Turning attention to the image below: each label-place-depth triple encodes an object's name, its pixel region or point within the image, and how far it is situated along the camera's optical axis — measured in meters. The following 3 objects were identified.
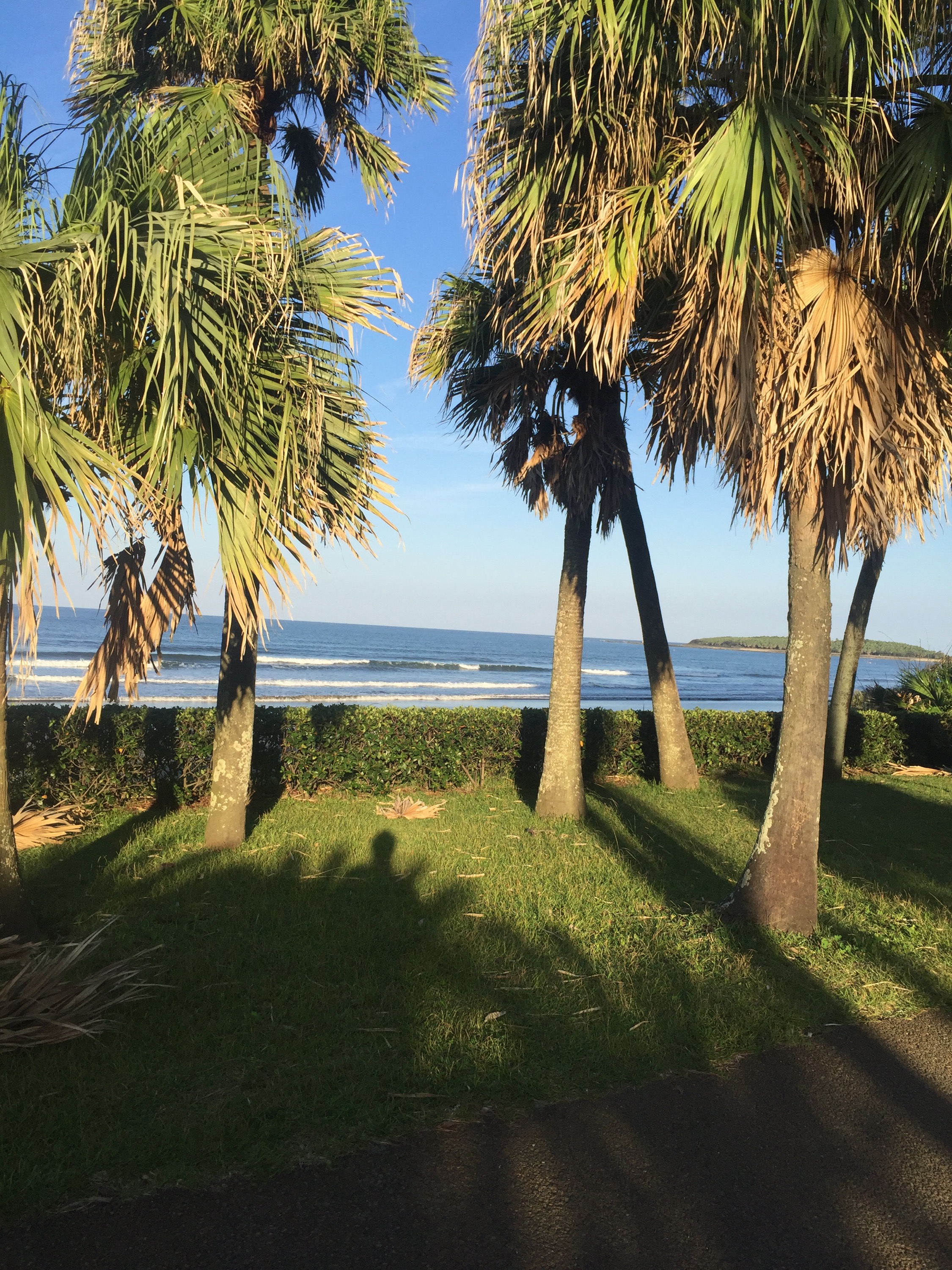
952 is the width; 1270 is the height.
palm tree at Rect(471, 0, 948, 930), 4.80
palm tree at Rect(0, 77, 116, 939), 3.97
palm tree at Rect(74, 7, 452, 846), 7.05
